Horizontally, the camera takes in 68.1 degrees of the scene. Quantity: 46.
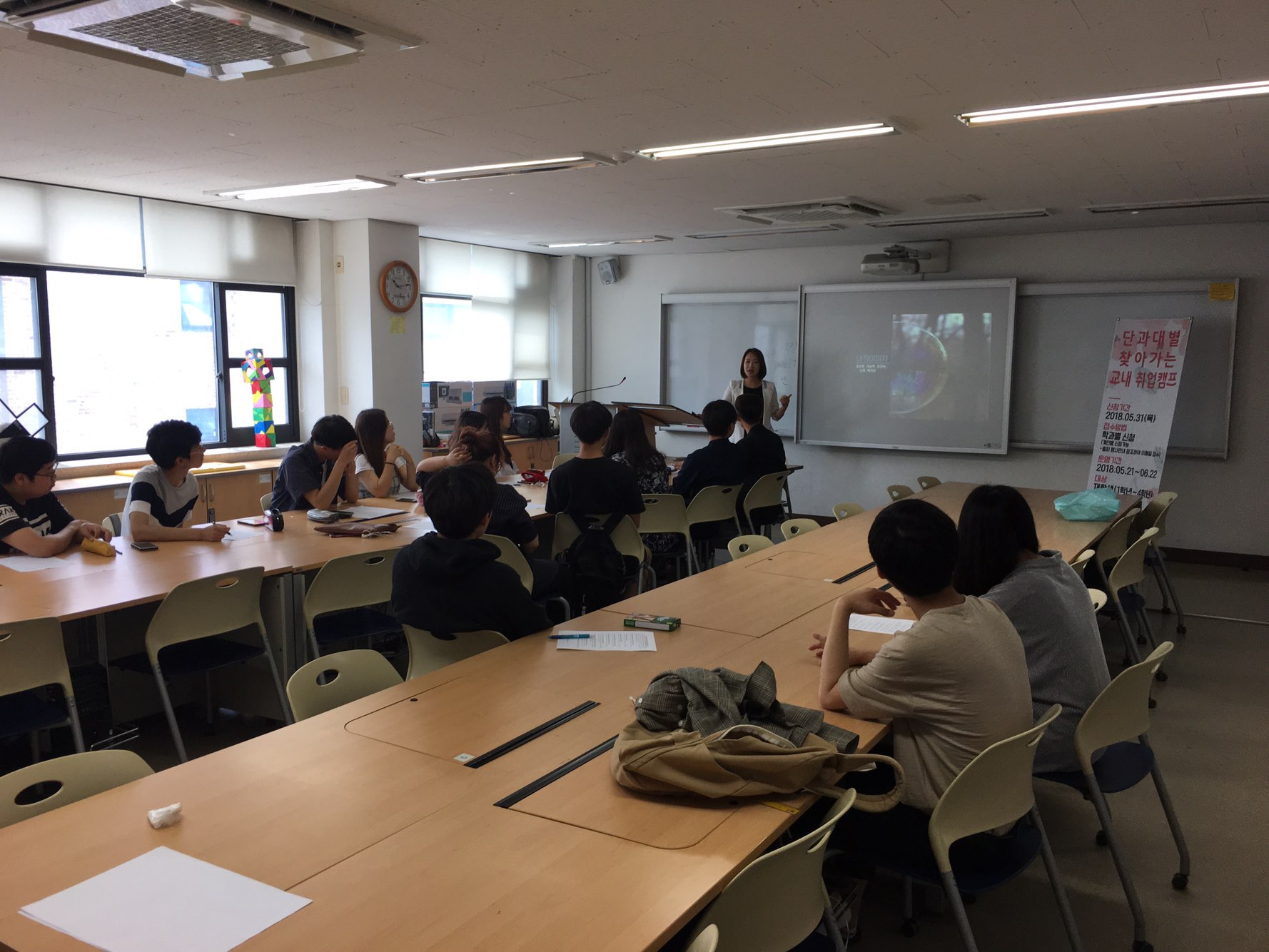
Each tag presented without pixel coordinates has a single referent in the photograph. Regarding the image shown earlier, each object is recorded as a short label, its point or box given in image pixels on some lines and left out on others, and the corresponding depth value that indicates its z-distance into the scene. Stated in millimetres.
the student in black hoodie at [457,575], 2734
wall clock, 7461
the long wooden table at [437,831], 1414
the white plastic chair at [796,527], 5004
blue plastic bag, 5281
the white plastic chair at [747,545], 4445
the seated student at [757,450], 6355
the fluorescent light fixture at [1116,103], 3484
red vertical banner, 7051
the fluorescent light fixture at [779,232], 7473
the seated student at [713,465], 5930
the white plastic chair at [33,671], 2820
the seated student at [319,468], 4840
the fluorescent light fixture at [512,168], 4859
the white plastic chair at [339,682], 2330
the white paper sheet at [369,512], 4793
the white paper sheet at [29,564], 3623
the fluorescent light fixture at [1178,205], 5953
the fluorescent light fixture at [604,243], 8336
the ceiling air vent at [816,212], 6250
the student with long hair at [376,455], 5348
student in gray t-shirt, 2549
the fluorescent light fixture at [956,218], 6613
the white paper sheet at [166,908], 1360
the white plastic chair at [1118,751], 2373
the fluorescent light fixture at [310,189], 5664
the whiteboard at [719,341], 9031
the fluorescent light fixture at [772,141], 4188
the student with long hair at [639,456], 5504
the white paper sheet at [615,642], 2756
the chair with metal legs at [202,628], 3287
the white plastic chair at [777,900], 1487
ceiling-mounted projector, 8055
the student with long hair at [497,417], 5867
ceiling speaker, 9835
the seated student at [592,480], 4414
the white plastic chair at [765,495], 6094
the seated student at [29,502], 3715
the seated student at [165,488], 4113
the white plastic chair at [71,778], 1749
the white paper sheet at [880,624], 3014
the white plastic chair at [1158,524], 5539
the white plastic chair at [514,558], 3814
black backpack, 4102
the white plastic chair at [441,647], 2807
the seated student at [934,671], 2074
